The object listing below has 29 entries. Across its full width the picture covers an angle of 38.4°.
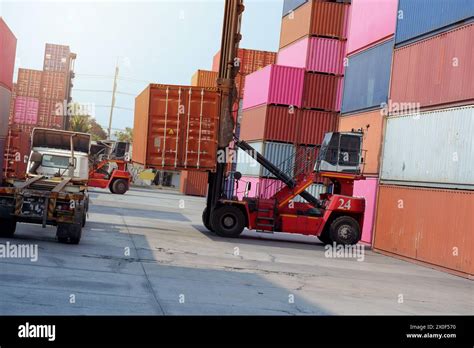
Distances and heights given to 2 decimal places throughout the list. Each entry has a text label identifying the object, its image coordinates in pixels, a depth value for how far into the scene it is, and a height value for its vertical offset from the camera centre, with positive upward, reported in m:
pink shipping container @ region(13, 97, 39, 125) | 54.08 +3.99
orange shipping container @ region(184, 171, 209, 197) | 65.00 -0.85
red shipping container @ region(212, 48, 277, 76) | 52.56 +9.52
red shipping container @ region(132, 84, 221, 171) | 20.81 +1.45
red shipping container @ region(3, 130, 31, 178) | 30.36 +0.19
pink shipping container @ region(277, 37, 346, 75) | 34.72 +6.79
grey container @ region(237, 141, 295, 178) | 35.00 +1.68
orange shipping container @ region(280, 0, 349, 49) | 34.59 +8.62
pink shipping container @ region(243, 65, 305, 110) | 34.69 +5.05
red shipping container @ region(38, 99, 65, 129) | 53.55 +3.74
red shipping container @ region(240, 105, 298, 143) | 34.81 +3.09
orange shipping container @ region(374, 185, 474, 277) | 17.28 -0.79
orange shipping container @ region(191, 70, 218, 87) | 59.03 +8.60
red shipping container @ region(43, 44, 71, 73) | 56.66 +8.73
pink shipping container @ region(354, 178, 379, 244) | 24.08 -0.36
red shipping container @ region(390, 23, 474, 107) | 18.06 +3.77
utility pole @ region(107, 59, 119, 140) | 77.19 +8.71
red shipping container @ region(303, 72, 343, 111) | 34.59 +4.99
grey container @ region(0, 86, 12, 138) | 24.02 +1.76
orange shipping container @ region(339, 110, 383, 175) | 23.91 +2.05
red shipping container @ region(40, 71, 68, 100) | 56.12 +6.41
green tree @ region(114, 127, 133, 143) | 118.88 +5.97
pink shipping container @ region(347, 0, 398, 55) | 24.09 +6.43
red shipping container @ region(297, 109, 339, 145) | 34.50 +3.17
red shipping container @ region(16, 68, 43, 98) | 56.88 +6.35
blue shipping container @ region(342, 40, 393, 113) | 24.06 +4.28
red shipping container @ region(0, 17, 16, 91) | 22.98 +3.61
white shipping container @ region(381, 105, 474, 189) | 17.67 +1.42
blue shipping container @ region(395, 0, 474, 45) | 18.56 +5.40
